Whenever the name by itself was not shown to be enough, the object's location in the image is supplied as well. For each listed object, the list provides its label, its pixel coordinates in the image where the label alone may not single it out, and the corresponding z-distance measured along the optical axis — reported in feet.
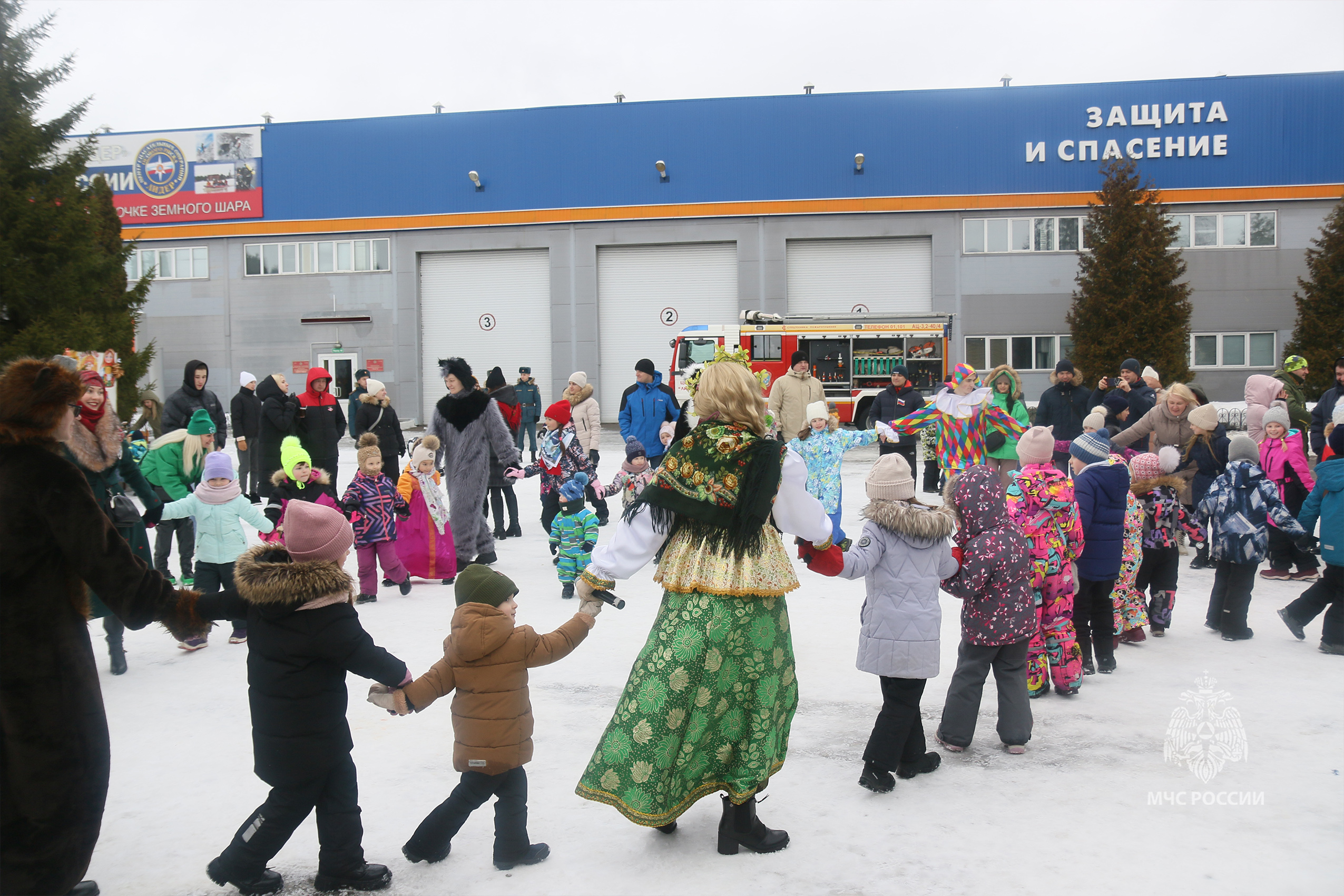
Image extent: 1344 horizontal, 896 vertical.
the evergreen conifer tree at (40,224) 36.42
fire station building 87.71
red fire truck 73.82
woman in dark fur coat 9.02
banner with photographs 95.96
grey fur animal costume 27.20
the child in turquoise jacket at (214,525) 20.38
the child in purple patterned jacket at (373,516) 24.81
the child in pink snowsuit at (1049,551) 16.49
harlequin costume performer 28.02
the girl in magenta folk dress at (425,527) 26.30
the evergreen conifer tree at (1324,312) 78.84
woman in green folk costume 11.10
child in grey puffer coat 13.15
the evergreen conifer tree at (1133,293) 81.30
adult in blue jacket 32.04
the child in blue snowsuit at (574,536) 24.67
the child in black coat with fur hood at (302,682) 9.95
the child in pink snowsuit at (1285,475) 26.78
